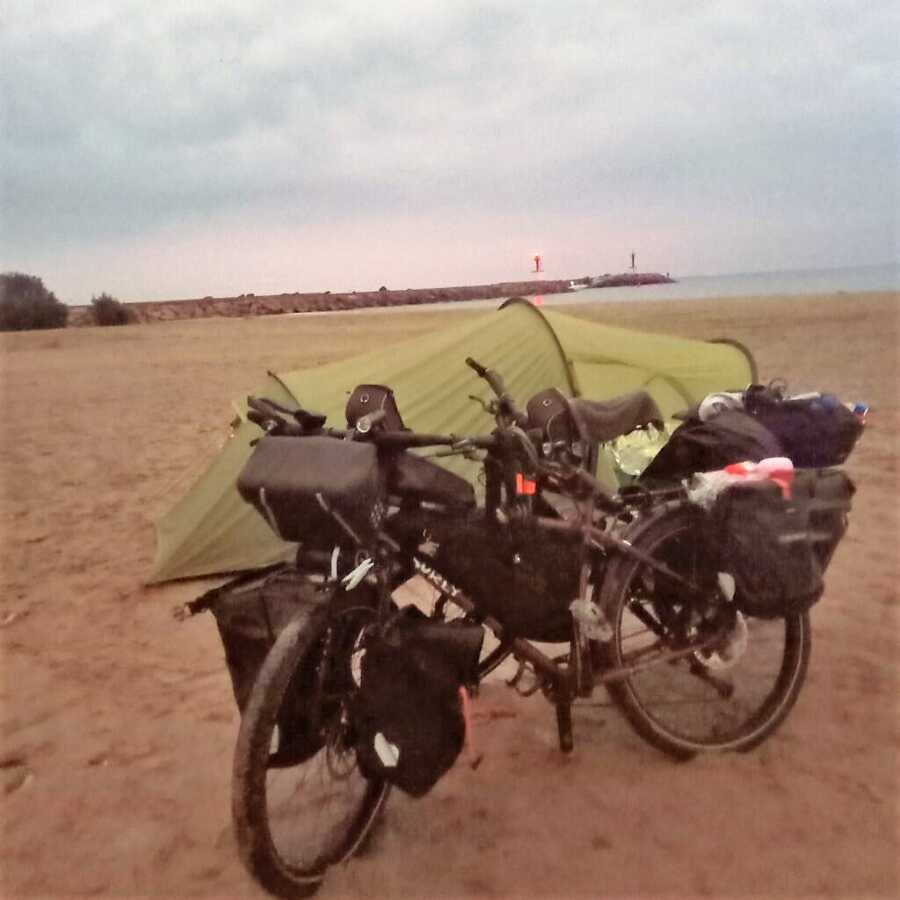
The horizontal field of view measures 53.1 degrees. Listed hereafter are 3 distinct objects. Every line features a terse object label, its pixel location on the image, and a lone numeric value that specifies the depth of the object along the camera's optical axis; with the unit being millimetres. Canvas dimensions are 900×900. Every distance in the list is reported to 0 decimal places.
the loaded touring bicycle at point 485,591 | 2279
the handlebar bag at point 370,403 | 2789
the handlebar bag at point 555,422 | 2861
